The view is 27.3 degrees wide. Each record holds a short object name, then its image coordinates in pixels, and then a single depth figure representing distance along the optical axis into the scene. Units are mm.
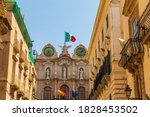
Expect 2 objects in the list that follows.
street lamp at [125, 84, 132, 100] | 13547
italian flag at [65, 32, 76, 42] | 48378
